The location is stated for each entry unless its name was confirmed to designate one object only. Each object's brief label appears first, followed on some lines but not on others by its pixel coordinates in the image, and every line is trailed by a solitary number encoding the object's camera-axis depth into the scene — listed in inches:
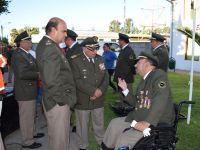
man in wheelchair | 161.2
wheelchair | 154.8
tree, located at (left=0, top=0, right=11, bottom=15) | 952.4
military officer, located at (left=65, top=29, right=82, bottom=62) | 251.9
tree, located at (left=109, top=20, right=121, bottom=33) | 3918.8
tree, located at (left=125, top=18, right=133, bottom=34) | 3761.8
